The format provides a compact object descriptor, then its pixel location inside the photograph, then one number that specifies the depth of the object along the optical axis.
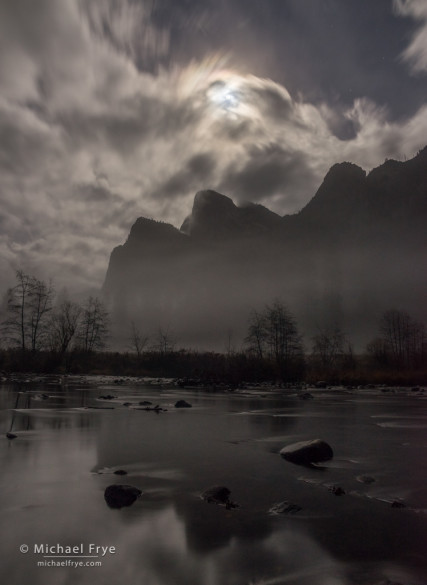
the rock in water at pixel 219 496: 6.93
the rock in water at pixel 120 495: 6.82
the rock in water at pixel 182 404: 23.17
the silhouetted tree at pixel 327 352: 67.56
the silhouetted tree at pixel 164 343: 79.09
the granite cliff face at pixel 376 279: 161.62
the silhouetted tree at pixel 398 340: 62.98
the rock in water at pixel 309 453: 10.29
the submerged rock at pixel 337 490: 7.55
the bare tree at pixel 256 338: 66.00
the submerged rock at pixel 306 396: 30.87
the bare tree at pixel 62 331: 67.56
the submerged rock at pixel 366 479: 8.43
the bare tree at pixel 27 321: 64.69
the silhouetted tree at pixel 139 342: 81.07
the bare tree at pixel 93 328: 75.75
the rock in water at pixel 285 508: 6.57
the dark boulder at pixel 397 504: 6.95
